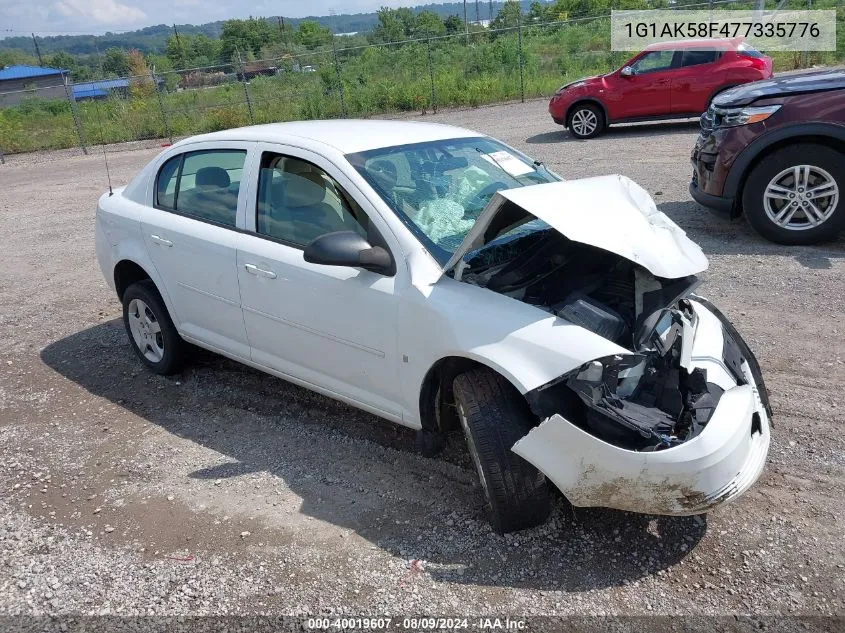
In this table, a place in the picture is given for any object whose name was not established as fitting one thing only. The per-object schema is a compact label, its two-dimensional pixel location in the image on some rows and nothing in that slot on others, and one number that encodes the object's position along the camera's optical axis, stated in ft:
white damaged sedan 9.65
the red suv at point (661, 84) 44.68
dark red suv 21.77
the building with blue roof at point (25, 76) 227.20
